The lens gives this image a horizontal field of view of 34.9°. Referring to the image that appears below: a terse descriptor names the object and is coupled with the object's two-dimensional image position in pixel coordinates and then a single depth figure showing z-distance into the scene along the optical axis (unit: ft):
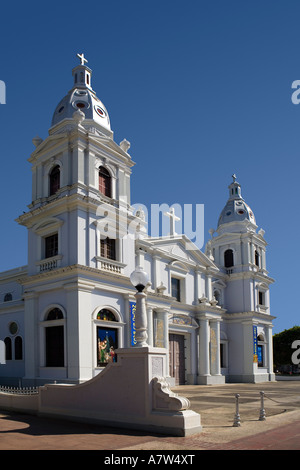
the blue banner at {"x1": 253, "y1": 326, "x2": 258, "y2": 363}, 123.24
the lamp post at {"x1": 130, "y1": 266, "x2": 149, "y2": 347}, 41.06
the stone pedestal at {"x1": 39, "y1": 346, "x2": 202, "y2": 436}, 38.06
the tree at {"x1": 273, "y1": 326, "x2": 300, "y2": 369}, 194.13
